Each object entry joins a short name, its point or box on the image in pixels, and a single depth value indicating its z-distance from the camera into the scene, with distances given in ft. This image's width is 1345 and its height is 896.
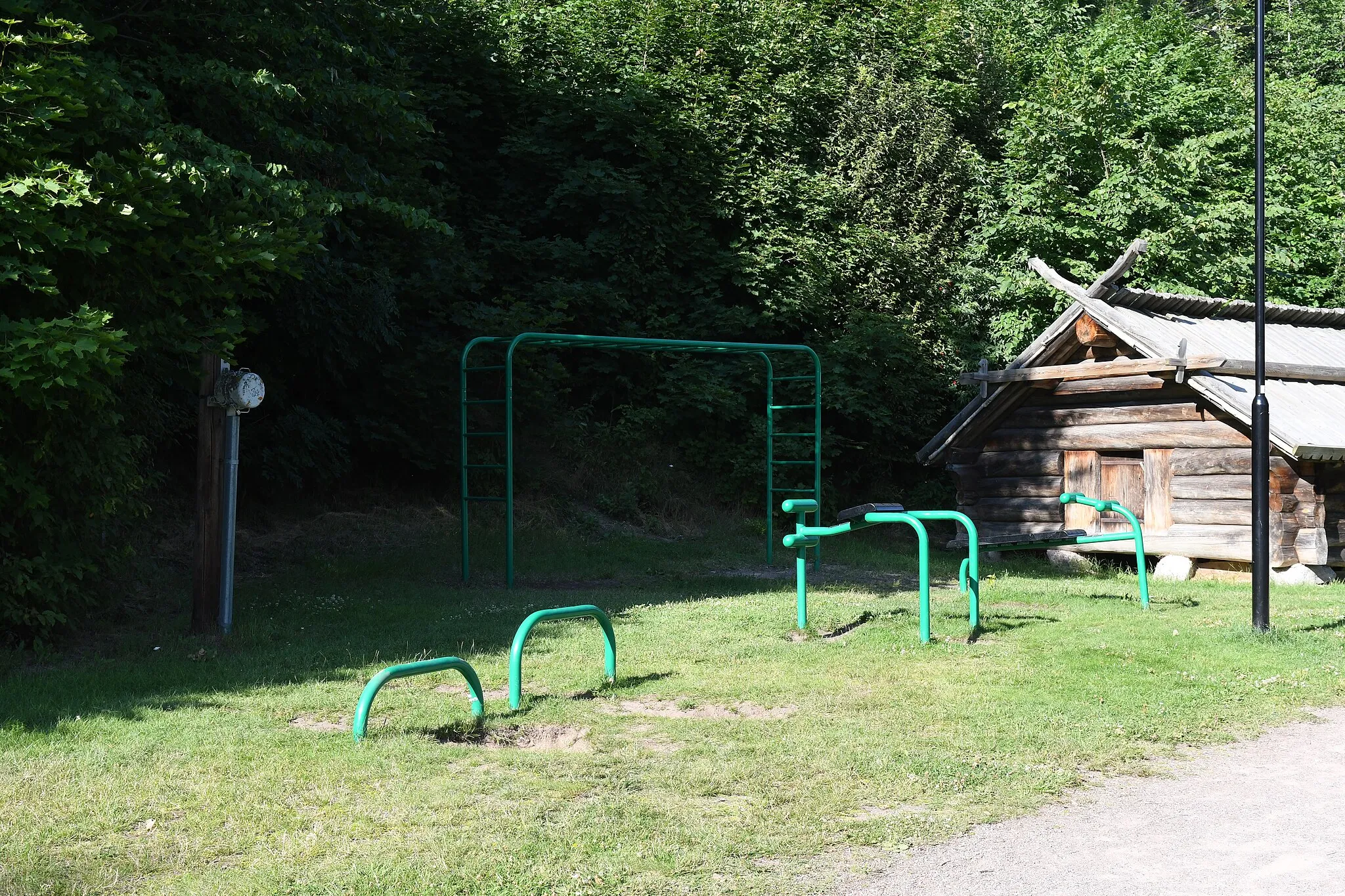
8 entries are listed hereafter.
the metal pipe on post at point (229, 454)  33.96
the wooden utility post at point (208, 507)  34.32
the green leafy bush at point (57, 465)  26.53
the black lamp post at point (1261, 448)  31.53
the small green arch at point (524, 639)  24.36
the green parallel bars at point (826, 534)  32.01
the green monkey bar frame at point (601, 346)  45.29
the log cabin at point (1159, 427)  46.09
